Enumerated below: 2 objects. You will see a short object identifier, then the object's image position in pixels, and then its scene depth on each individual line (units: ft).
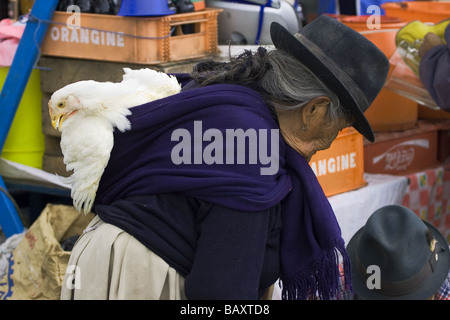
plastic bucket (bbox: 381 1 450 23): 12.44
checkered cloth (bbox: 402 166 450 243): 11.93
